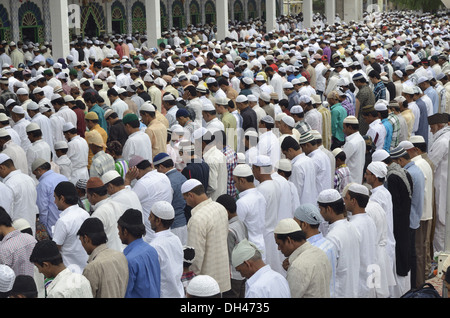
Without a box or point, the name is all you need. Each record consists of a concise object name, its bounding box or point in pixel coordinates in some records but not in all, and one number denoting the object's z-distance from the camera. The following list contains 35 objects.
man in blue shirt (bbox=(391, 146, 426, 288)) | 12.93
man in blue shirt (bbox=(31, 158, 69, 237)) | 12.73
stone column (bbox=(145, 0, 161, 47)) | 40.12
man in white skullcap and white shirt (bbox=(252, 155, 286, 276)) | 12.19
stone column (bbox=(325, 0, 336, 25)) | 67.78
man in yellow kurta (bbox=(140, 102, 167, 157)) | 16.71
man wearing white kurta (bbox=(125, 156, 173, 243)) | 12.10
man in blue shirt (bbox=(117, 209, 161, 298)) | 8.93
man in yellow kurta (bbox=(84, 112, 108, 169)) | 16.51
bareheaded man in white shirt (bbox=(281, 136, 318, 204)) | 13.65
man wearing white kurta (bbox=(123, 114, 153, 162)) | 15.66
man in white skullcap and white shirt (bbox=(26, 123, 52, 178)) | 15.32
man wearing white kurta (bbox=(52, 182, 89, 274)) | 10.26
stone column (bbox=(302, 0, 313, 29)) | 60.94
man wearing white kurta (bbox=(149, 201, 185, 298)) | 9.51
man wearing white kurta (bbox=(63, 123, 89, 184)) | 15.51
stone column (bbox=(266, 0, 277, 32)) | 54.30
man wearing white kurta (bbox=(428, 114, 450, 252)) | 14.91
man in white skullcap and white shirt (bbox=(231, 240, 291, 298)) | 8.10
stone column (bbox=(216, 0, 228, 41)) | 47.25
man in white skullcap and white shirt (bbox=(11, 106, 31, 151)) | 17.34
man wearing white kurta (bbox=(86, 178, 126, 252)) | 10.57
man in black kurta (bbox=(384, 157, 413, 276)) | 12.46
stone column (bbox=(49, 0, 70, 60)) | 34.12
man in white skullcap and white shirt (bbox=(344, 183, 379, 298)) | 10.28
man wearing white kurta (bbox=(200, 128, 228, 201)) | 14.04
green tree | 94.62
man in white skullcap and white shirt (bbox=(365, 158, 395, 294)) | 11.60
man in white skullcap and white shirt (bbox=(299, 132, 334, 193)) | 14.23
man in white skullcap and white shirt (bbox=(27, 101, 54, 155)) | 17.76
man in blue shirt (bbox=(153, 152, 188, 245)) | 12.46
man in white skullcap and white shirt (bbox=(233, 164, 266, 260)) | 11.45
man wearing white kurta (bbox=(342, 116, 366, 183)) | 15.34
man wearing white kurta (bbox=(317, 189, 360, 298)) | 9.62
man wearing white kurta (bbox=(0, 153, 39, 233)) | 12.65
